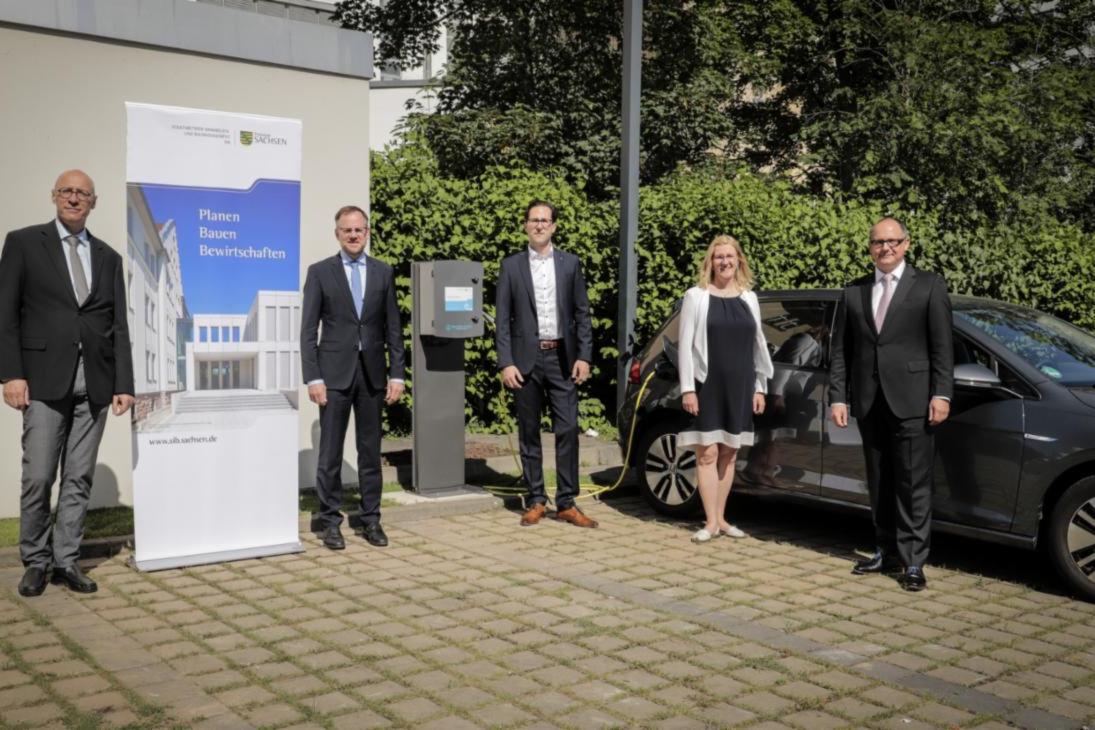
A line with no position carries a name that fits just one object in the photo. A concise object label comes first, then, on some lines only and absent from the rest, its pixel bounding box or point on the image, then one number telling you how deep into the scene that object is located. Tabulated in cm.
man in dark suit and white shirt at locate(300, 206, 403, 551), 703
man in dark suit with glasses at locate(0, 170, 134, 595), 582
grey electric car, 604
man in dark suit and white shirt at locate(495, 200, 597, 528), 780
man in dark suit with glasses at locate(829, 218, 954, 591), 632
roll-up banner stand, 627
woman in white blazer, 732
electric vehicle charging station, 836
